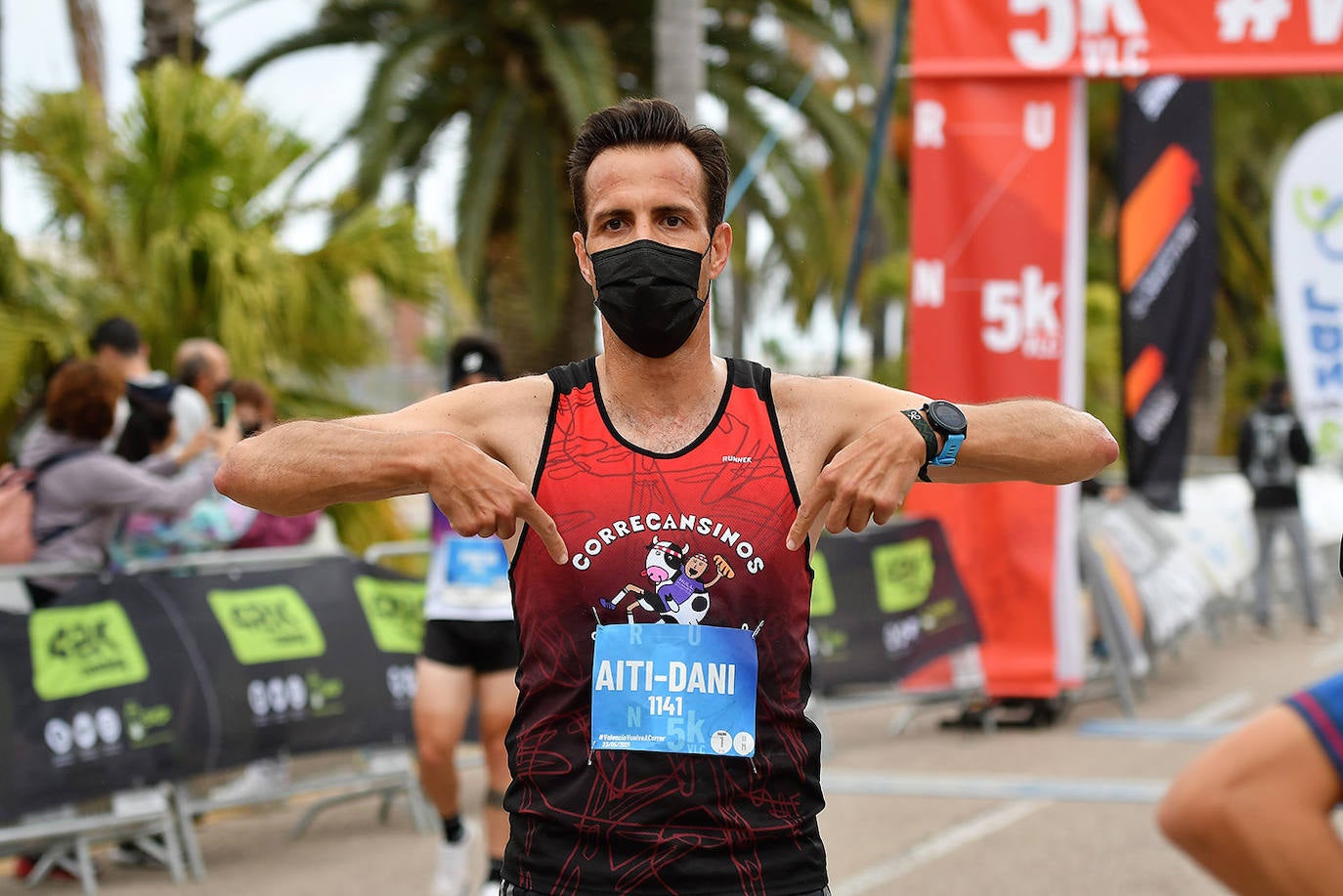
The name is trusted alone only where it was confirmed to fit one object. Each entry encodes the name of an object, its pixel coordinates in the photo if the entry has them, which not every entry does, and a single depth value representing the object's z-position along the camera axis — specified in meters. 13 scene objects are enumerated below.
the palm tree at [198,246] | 21.83
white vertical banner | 21.56
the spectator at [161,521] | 14.87
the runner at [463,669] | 11.91
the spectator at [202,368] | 16.80
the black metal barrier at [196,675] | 12.80
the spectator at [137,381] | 15.13
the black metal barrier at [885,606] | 19.33
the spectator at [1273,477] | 28.62
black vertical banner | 20.78
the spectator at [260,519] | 16.27
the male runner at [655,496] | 5.31
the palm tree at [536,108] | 26.83
